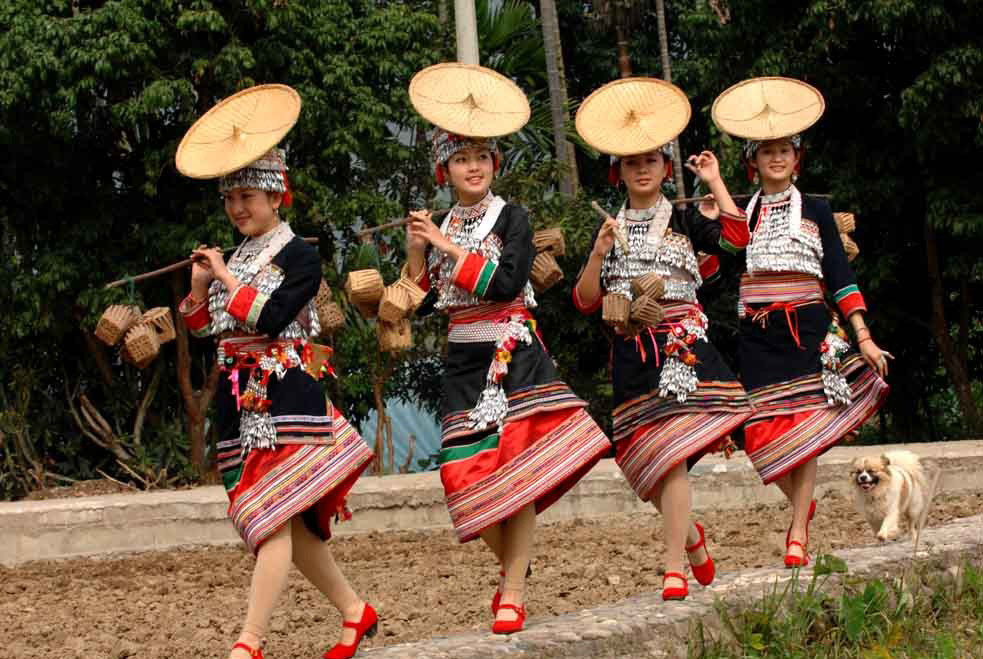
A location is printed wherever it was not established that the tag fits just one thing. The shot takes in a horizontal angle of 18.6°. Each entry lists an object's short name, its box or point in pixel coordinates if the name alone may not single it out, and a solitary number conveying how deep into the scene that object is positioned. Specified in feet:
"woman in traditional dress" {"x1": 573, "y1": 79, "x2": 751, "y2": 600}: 36.09
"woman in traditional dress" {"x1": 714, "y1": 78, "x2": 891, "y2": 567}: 41.86
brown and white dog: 47.86
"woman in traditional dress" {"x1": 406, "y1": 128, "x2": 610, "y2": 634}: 32.79
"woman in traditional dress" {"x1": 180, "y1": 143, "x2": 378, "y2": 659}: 31.25
